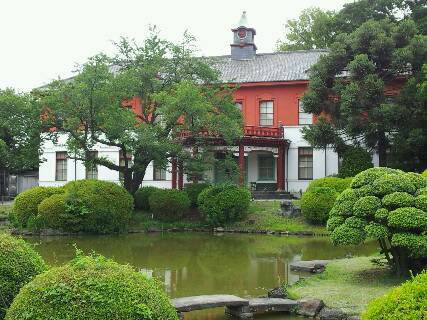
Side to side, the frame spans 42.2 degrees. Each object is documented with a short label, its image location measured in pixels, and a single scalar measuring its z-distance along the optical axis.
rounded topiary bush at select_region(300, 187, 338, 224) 22.67
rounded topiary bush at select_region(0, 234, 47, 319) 5.38
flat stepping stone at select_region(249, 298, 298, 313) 8.68
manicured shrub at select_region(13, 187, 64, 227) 22.23
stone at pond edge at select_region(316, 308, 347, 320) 8.20
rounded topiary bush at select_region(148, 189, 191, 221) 24.12
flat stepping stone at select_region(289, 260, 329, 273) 12.53
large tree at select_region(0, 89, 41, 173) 25.19
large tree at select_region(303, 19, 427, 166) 24.56
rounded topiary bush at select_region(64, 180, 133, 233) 21.59
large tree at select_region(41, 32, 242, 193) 22.73
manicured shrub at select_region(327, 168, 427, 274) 9.84
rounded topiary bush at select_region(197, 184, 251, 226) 23.22
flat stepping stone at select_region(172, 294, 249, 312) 8.19
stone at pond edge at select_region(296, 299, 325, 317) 8.52
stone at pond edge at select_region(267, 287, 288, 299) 9.49
